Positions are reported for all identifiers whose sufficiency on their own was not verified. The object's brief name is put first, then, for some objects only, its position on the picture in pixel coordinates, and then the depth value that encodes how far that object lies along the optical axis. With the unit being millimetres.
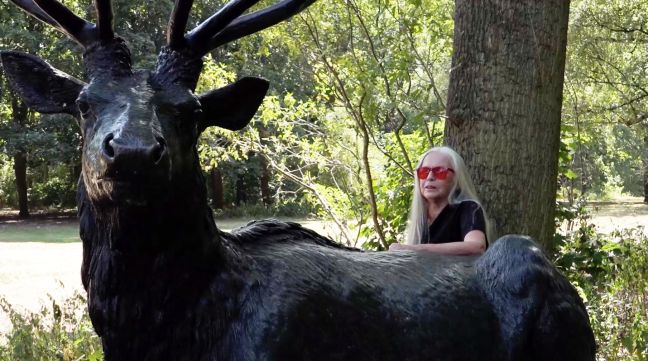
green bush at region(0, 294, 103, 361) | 5488
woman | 3332
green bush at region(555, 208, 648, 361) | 5574
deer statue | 1993
